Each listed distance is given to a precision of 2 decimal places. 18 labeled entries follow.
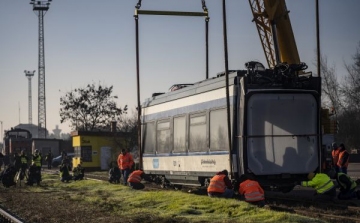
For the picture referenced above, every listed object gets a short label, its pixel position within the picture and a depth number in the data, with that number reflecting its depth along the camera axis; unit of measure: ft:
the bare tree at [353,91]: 193.26
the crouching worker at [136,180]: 75.61
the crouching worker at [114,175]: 92.27
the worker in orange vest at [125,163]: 85.25
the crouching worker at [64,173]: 99.04
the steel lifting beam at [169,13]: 82.53
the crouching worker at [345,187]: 56.49
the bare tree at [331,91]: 200.85
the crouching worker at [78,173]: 100.45
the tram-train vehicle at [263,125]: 55.06
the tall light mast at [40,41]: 244.63
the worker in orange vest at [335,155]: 72.74
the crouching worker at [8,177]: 89.97
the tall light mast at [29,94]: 326.16
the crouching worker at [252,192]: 50.42
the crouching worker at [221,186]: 54.11
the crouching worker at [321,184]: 54.90
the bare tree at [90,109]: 212.43
